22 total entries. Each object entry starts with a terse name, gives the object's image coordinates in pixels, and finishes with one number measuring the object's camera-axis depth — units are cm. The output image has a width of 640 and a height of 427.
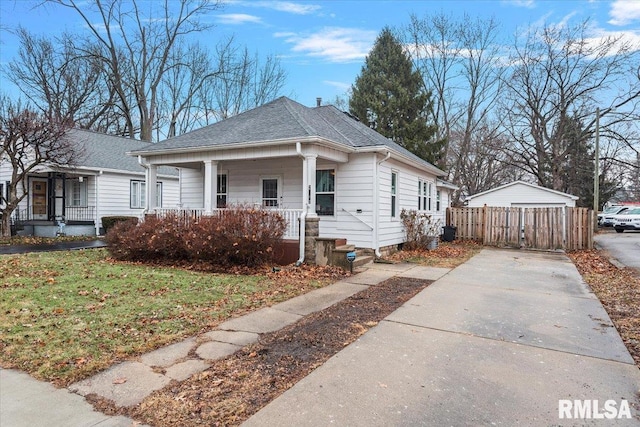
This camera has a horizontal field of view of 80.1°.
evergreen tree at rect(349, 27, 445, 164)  2673
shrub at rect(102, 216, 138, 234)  1783
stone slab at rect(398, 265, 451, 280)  841
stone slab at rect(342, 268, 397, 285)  795
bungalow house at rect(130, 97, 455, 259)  995
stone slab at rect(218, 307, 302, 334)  472
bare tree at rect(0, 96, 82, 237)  1401
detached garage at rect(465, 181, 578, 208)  2170
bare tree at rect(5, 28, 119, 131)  2683
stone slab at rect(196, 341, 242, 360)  380
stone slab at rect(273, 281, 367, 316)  572
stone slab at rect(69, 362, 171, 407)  299
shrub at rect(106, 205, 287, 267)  866
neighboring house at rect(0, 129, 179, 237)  1755
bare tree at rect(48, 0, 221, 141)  2822
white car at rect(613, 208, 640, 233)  2434
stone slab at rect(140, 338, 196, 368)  364
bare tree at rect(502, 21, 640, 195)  2675
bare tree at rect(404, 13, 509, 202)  3050
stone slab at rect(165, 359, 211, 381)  335
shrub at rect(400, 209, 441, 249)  1327
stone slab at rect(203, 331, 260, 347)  423
